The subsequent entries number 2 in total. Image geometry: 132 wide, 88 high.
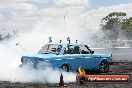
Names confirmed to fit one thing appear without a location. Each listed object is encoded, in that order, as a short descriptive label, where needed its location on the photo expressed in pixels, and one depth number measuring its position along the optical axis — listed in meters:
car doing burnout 14.34
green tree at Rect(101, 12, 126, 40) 83.62
